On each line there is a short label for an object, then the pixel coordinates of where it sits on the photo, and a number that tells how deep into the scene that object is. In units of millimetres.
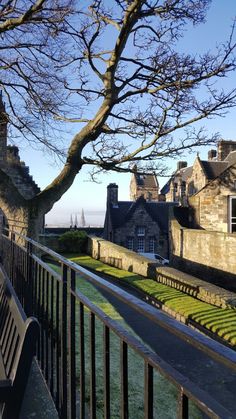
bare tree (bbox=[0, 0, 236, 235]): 9904
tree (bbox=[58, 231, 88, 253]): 25000
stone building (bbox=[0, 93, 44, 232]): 21141
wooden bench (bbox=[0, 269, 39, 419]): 2379
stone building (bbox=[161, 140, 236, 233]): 19047
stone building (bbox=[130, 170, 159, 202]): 61031
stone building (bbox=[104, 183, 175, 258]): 39750
